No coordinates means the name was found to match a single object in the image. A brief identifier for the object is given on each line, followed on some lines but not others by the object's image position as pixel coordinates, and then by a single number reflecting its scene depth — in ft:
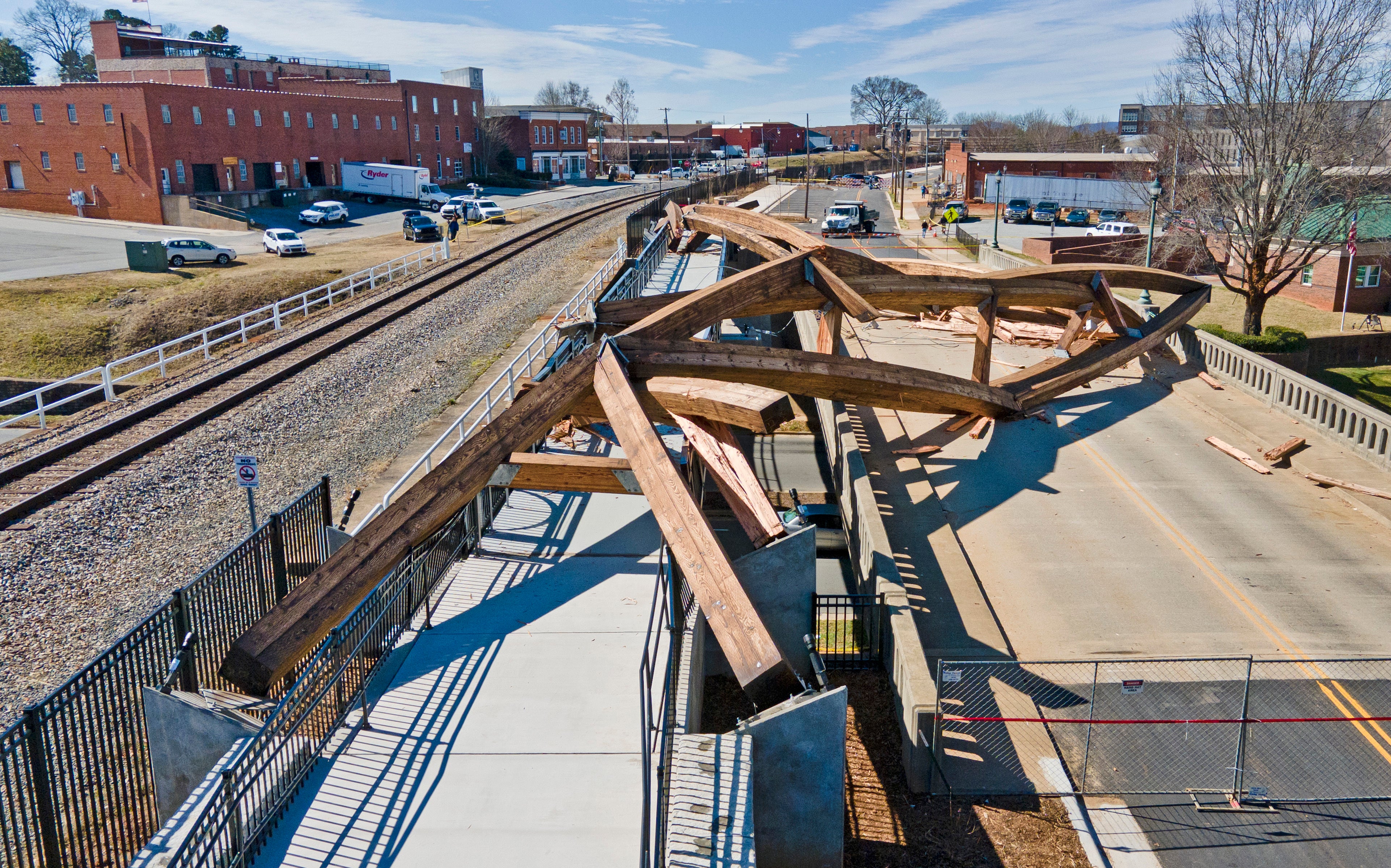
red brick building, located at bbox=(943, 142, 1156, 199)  253.03
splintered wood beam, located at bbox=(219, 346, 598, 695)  24.45
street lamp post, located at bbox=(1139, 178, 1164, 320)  79.10
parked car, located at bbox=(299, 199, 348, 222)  186.60
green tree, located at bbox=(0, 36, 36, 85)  306.14
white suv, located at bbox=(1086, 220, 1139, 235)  169.27
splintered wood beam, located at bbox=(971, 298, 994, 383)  55.88
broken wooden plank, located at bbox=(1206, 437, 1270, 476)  53.52
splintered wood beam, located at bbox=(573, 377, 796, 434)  35.76
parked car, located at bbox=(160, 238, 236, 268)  136.15
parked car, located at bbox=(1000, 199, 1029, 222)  206.69
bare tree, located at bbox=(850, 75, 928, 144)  539.70
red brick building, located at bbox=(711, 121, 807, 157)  535.60
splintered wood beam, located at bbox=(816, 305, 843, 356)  50.49
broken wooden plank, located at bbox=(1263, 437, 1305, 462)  54.29
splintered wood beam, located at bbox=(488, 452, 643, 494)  36.81
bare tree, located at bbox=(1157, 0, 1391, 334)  85.40
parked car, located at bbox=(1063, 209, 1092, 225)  202.49
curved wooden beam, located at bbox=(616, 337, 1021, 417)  35.73
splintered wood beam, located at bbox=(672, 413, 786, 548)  34.12
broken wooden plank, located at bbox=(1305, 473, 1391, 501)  48.39
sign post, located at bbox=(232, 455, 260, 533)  35.06
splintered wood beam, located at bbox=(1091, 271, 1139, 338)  63.16
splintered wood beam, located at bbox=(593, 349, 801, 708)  23.65
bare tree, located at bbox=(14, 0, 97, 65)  421.59
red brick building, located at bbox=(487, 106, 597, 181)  325.83
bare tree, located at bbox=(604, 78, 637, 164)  535.19
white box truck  224.53
